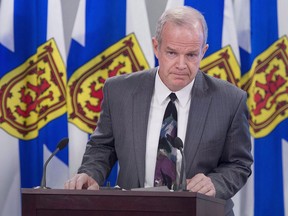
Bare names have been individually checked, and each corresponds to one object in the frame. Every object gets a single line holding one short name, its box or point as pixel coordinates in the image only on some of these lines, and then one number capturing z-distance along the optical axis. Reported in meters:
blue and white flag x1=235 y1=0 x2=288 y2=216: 8.37
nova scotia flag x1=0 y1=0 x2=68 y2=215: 8.55
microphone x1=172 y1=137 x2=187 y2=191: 5.40
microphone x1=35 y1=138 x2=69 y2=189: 5.66
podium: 4.99
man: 6.17
